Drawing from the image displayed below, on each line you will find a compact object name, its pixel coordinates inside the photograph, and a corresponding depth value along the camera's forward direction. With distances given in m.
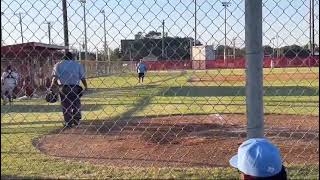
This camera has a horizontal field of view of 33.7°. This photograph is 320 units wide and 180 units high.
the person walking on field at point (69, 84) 11.02
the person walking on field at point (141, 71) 30.66
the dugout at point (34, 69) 25.86
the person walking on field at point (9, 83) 18.70
